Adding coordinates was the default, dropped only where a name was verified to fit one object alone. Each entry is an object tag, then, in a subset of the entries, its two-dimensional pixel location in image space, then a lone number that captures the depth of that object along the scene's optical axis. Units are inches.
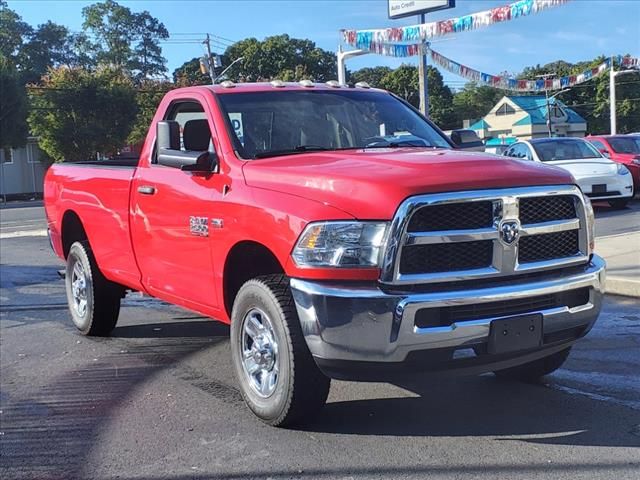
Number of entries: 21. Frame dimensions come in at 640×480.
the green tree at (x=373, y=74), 3302.7
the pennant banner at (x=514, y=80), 992.2
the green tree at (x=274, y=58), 2161.7
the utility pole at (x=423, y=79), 846.5
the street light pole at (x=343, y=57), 864.5
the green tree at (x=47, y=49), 3529.8
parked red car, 686.5
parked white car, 565.0
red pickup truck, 142.7
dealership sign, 850.1
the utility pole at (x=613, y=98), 1444.4
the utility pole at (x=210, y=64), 1307.2
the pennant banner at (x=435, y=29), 698.2
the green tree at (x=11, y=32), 3336.6
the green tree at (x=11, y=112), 1681.8
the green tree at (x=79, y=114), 1726.1
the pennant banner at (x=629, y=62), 1221.1
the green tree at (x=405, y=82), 3083.2
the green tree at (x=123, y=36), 3715.6
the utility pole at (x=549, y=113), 2481.3
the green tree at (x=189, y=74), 2157.0
